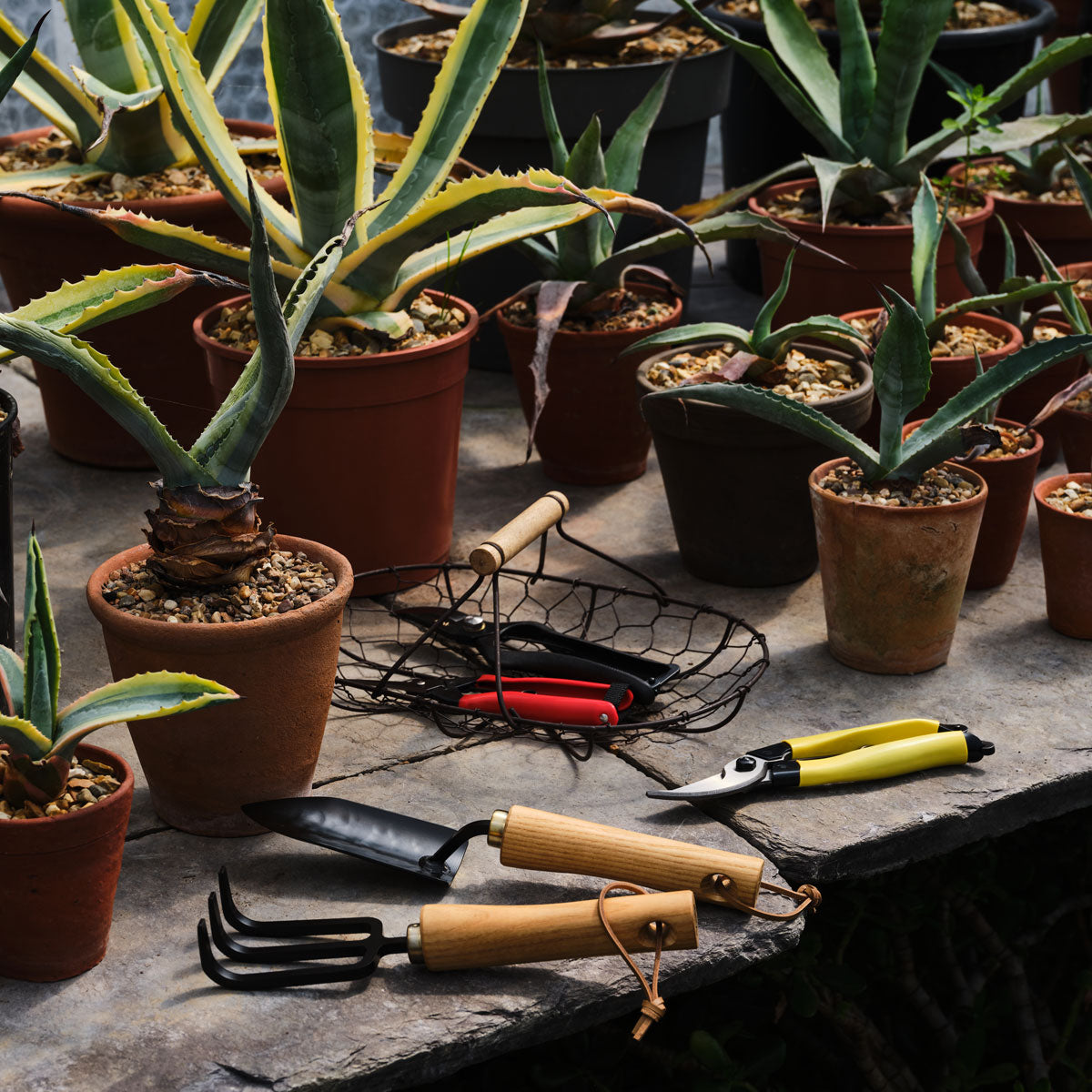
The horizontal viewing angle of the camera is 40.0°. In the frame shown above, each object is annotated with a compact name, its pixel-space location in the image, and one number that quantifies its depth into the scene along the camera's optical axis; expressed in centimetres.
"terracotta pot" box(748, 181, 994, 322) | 307
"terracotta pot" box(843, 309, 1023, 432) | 274
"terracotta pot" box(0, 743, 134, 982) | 153
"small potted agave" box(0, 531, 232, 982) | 153
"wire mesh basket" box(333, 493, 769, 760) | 211
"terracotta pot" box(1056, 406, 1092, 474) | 265
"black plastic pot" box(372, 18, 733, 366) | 333
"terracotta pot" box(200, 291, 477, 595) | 238
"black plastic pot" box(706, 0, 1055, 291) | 376
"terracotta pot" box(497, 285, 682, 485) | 286
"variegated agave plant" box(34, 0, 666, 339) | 225
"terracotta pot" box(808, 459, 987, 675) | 219
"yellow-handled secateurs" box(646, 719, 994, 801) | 194
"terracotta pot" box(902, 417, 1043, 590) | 245
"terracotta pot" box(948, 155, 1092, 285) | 340
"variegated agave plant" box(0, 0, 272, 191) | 286
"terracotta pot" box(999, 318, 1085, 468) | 294
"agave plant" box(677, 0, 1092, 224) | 295
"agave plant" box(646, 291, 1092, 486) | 219
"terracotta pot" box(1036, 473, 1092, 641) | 233
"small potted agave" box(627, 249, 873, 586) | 246
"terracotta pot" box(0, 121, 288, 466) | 284
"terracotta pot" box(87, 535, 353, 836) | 177
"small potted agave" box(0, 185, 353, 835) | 177
